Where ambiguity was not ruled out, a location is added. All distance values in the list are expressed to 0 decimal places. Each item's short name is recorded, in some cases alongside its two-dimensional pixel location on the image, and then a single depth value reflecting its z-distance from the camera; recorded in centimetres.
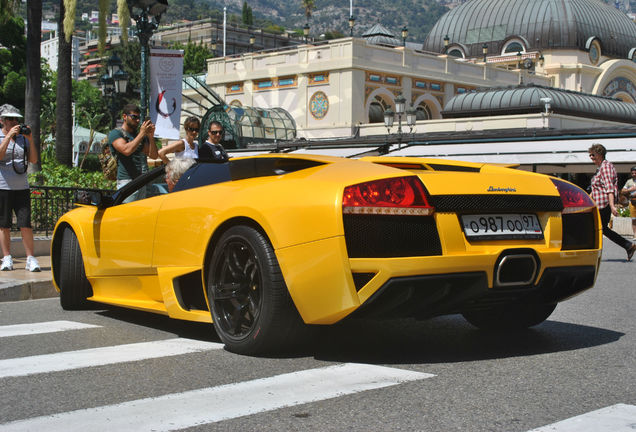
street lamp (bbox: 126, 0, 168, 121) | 1347
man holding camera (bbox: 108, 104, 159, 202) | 879
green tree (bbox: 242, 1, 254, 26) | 16225
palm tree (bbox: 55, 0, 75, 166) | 2064
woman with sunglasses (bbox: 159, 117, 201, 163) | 896
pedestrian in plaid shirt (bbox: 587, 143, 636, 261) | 1272
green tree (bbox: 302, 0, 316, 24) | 13262
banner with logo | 1272
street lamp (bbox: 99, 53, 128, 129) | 2331
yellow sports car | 453
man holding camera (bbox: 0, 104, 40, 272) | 928
